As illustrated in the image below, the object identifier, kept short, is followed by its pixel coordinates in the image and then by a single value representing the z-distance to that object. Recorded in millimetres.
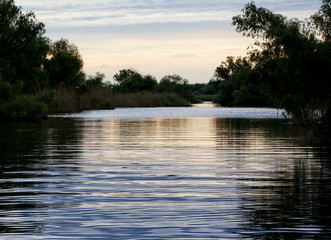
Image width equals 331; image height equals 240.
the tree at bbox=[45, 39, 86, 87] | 82062
